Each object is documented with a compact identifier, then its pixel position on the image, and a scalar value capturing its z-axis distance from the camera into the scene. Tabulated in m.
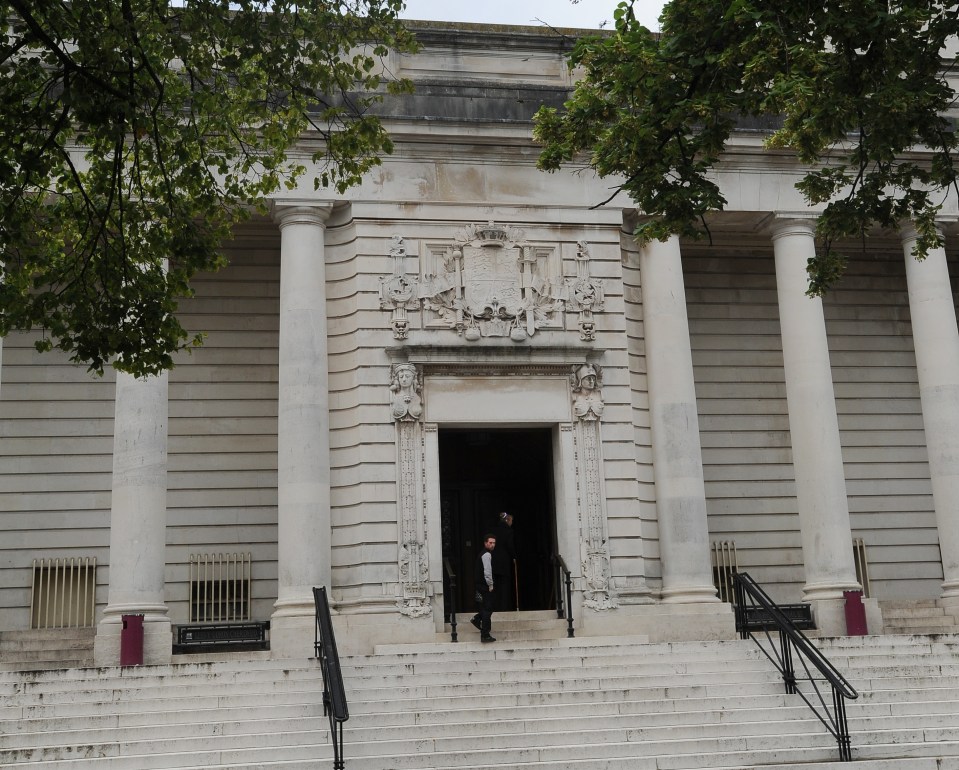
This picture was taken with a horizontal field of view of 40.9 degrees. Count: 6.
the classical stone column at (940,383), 20.41
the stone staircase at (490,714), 12.54
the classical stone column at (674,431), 19.20
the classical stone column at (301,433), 17.98
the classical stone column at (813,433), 19.66
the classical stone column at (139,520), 17.61
